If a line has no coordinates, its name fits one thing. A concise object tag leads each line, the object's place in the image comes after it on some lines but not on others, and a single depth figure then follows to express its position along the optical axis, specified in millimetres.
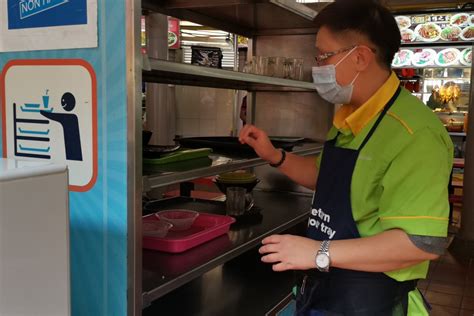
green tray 1761
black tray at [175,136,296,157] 2564
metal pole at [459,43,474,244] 5254
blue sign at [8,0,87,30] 1516
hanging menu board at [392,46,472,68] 6465
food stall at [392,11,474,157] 6113
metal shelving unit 1669
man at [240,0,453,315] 1477
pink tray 1976
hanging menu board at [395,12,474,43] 5988
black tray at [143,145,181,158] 1797
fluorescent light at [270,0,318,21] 2349
